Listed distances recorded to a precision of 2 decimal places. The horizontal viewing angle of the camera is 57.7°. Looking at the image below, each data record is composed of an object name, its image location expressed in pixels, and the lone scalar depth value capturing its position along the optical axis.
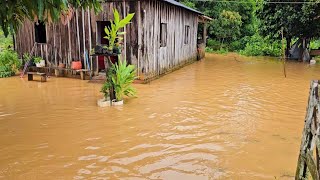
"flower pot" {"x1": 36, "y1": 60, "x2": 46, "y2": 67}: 14.00
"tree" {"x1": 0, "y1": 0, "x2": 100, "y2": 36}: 2.74
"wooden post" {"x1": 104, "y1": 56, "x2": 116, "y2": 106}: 8.52
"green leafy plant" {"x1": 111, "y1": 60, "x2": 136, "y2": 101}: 8.54
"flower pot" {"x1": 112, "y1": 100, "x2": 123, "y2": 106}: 8.55
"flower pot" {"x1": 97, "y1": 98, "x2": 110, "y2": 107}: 8.48
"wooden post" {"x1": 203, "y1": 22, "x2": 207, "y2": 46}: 23.91
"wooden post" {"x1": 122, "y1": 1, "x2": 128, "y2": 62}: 11.77
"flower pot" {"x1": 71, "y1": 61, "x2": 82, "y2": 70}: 13.16
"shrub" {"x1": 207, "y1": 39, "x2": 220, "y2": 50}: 30.54
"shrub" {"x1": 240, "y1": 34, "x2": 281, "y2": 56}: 26.84
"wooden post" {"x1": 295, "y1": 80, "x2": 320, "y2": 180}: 3.22
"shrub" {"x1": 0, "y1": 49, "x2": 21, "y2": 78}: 13.67
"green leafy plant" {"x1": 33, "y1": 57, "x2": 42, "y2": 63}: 13.95
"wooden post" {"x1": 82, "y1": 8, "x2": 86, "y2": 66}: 12.88
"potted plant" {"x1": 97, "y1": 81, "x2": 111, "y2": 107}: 8.49
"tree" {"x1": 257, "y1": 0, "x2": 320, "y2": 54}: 17.86
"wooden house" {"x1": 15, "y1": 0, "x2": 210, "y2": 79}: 11.81
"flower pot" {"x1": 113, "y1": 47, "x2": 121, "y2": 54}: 8.44
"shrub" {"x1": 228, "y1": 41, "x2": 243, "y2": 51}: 30.48
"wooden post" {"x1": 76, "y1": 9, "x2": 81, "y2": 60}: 12.93
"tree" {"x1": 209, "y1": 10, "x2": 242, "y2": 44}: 27.75
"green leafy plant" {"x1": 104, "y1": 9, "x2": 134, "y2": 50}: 8.25
